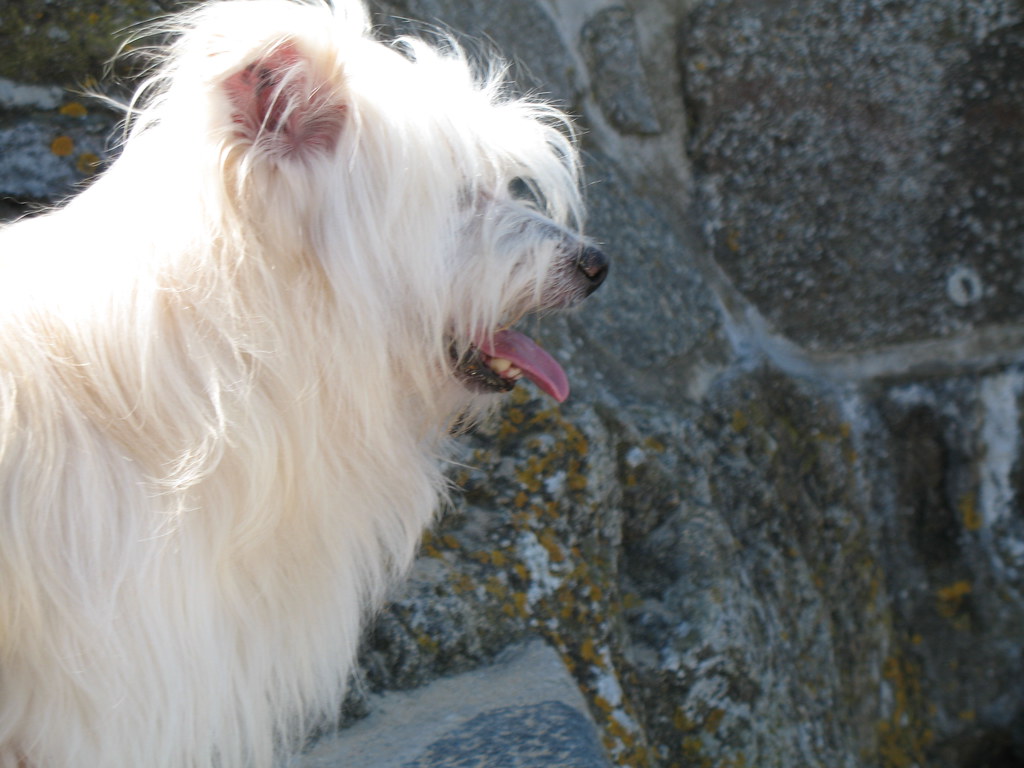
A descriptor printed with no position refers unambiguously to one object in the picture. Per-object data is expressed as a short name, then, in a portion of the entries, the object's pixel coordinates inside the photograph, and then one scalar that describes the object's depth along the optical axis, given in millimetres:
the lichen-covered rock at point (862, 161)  2043
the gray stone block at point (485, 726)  1335
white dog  1086
